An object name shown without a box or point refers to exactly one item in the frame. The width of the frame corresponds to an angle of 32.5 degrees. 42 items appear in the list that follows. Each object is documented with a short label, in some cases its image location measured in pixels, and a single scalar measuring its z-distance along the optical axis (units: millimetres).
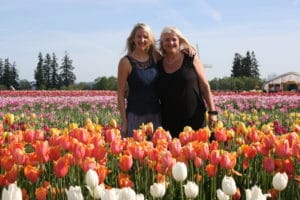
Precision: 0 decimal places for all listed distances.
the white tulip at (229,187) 2535
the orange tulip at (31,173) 3051
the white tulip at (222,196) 2475
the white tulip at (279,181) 2701
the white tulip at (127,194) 2111
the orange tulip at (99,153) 3260
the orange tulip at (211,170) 3054
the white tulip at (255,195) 2207
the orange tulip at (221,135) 3904
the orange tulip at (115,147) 3460
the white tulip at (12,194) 2061
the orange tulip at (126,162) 3127
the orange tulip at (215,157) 3121
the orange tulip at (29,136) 4000
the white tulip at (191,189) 2544
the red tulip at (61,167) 2953
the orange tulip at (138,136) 3906
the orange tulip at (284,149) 3279
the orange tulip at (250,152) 3393
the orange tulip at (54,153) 3294
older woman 5141
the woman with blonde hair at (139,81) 5301
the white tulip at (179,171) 2707
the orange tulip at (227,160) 3107
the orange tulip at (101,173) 2828
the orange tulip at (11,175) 3064
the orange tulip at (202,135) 3740
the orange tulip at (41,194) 2762
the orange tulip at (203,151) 3219
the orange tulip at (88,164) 2932
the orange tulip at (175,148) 3322
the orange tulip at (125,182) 2941
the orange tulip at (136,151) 3270
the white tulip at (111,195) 2049
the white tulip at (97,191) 2510
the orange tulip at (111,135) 3768
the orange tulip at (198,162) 3180
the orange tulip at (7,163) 3141
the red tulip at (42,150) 3217
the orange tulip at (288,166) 3176
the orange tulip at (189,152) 3273
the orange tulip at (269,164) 3162
